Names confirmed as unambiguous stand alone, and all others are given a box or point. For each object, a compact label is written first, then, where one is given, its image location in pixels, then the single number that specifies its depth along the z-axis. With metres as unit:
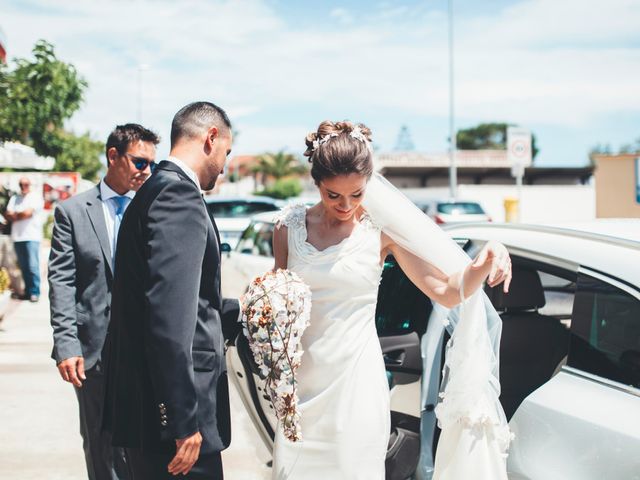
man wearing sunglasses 3.22
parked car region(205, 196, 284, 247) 12.06
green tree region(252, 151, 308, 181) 67.38
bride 2.64
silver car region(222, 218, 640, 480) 2.18
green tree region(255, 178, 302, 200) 59.86
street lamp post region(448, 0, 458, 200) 27.67
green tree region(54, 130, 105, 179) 28.75
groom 2.11
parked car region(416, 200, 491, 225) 19.50
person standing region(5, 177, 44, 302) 10.30
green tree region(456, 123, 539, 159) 102.94
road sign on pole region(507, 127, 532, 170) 14.22
